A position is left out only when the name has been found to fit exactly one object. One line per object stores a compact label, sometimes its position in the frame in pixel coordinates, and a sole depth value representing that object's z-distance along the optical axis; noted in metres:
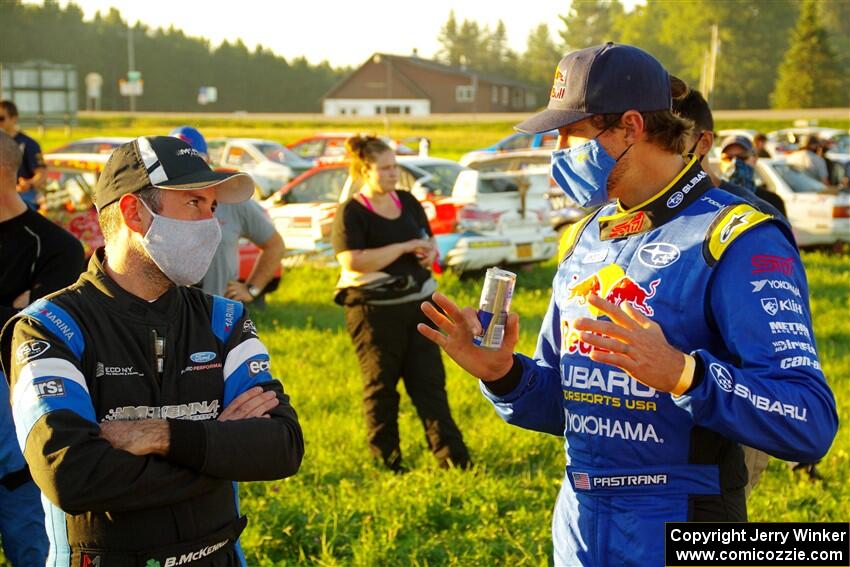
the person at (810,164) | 18.78
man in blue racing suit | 2.57
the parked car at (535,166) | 16.58
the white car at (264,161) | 25.81
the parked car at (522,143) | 29.35
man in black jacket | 2.79
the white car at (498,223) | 13.98
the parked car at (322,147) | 30.92
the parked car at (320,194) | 14.91
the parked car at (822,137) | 32.00
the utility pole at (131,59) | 102.00
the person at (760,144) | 20.16
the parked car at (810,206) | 17.23
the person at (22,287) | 4.55
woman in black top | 7.02
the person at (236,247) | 6.62
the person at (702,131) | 3.31
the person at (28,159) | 10.66
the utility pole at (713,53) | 64.54
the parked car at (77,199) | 11.16
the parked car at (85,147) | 27.65
